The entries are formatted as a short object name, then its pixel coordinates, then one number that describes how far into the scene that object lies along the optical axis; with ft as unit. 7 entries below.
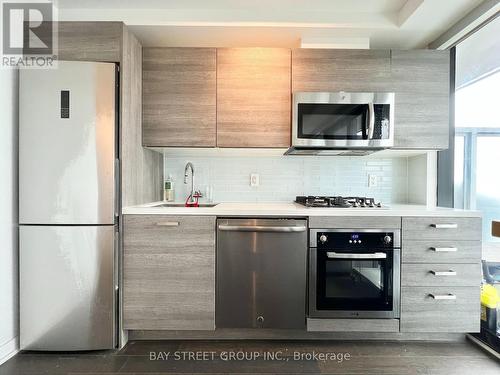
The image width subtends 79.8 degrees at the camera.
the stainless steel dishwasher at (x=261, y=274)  6.58
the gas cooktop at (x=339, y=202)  7.26
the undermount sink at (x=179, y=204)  7.92
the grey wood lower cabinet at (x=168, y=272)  6.56
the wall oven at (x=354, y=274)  6.59
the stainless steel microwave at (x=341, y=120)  7.09
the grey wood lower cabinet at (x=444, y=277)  6.59
